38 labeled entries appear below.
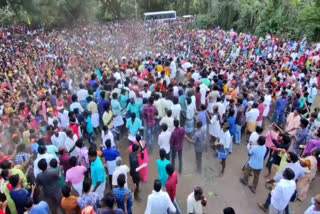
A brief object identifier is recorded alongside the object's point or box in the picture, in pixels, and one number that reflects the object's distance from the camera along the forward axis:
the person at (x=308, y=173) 4.85
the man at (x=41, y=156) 4.61
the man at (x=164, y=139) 5.66
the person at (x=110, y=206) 3.51
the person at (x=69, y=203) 3.84
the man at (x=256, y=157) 5.11
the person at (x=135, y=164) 4.94
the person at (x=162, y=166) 4.64
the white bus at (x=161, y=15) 28.56
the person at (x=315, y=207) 3.64
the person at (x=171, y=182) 4.30
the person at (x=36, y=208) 3.64
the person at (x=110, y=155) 4.97
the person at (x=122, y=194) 3.90
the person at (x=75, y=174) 4.47
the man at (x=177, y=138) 5.65
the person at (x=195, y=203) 3.86
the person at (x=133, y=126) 6.07
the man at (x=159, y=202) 3.85
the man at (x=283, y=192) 4.06
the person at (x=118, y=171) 4.50
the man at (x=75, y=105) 6.69
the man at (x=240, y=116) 6.85
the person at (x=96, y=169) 4.49
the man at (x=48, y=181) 4.35
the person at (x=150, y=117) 6.57
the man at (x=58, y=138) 5.40
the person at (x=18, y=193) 3.97
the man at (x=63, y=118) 6.49
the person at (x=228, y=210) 3.32
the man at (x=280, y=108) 7.71
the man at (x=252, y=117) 6.92
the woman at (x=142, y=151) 5.12
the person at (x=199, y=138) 5.75
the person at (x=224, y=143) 5.78
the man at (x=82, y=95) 7.65
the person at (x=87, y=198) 3.77
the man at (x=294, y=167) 4.52
